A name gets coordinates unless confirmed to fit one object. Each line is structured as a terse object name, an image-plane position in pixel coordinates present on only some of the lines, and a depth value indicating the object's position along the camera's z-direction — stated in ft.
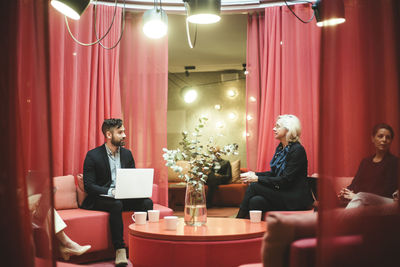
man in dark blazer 11.30
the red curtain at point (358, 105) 4.60
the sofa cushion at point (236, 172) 23.42
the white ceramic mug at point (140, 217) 9.41
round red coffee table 7.95
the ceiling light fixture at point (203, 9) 10.44
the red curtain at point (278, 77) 14.43
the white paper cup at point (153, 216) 9.98
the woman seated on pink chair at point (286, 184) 11.62
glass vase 9.35
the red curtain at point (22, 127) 4.76
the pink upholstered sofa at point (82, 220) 10.94
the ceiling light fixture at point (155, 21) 12.57
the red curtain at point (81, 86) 13.41
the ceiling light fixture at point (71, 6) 9.09
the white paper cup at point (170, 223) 8.64
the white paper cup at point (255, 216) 9.71
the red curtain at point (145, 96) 15.67
